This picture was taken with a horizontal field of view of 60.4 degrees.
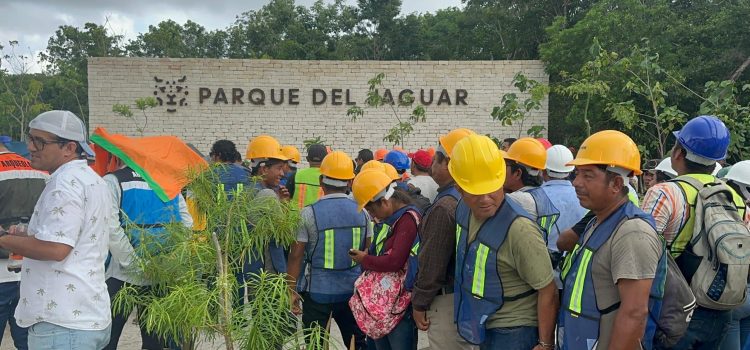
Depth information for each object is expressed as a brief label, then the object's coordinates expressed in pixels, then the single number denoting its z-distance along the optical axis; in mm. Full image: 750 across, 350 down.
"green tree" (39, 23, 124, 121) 27312
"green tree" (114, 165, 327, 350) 2713
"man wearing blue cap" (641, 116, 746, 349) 3016
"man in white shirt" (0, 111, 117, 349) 2664
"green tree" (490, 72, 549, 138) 12031
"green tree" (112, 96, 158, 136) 13906
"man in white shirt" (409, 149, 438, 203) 5277
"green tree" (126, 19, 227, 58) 33031
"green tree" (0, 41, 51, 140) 22938
